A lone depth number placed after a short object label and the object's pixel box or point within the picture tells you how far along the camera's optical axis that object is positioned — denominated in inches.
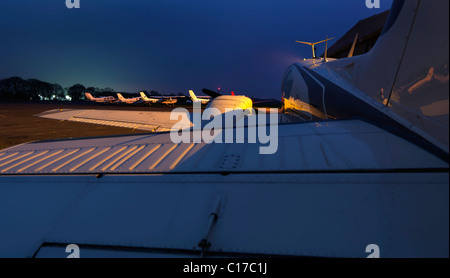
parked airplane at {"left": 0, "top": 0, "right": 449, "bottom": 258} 53.2
